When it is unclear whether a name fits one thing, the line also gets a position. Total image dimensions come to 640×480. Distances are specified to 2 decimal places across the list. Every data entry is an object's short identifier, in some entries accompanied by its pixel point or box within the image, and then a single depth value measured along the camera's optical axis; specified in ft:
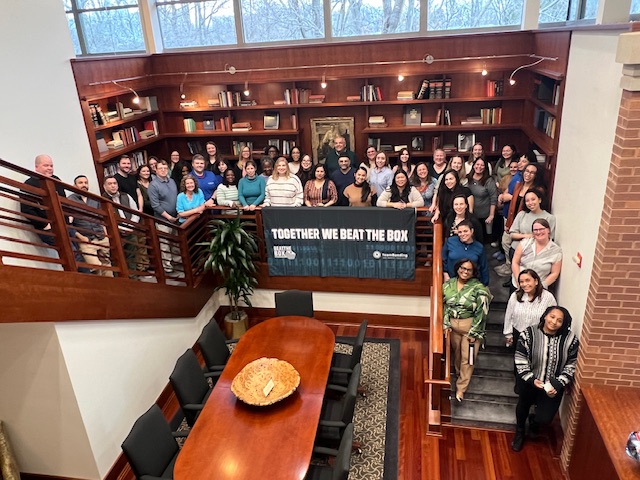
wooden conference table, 10.82
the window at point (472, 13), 25.14
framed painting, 27.22
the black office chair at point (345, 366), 15.01
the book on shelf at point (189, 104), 27.94
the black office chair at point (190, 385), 13.79
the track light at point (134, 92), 24.07
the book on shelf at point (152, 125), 27.50
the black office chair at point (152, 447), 11.41
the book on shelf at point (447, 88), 24.98
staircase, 15.71
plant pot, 20.99
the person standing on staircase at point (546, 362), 13.17
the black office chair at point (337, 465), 10.78
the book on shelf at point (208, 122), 28.53
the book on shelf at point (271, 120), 27.81
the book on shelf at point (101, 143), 22.88
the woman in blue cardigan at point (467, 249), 15.60
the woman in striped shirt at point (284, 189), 20.36
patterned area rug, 14.32
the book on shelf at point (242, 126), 28.07
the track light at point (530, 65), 19.56
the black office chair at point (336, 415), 12.72
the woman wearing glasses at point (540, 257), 15.16
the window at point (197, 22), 28.43
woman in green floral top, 14.94
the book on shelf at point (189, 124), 28.55
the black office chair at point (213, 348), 15.60
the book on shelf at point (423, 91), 25.13
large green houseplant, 19.93
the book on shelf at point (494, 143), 25.66
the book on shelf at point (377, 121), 26.30
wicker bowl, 12.59
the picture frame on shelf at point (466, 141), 25.80
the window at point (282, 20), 27.43
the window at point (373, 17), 26.45
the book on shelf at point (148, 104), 27.20
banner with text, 19.53
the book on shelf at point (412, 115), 26.05
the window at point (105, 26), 28.22
